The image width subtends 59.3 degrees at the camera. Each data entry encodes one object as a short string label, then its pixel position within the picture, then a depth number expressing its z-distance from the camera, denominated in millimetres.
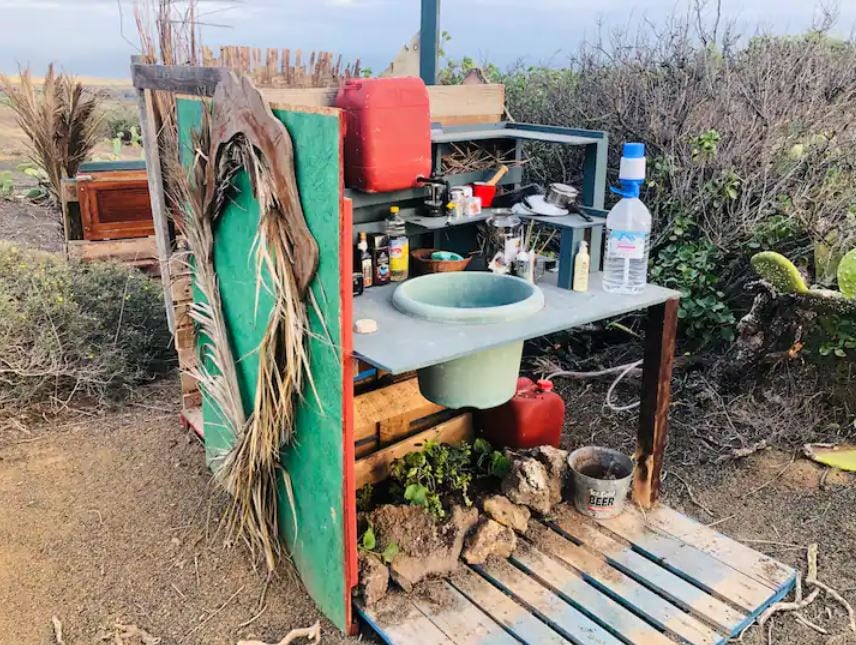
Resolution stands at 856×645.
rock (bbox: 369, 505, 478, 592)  2684
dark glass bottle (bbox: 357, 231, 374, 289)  2838
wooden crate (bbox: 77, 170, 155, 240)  4762
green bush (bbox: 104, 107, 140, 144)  10897
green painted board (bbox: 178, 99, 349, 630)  2143
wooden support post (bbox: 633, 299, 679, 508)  3020
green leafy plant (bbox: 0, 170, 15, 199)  8664
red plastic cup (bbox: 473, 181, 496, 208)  3287
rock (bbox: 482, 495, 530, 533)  2996
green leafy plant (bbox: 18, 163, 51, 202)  8272
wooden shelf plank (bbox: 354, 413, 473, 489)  3094
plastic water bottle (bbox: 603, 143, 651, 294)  2844
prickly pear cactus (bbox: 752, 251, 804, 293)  3611
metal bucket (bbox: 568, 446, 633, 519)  3061
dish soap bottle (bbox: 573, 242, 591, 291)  2930
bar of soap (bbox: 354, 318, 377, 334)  2418
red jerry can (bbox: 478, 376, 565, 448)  3436
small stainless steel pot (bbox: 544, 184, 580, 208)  3092
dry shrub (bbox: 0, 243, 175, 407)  4062
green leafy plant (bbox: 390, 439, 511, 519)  2902
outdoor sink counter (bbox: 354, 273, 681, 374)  2262
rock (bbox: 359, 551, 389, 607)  2568
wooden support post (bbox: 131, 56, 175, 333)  3408
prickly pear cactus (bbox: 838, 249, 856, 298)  3467
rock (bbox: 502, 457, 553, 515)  3066
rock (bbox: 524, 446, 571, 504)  3184
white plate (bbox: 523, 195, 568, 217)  3080
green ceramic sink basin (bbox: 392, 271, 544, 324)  2662
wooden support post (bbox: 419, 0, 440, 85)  3625
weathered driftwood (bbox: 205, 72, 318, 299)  2223
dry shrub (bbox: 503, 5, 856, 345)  4262
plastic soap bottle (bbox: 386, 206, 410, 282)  2945
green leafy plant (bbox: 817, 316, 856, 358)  3555
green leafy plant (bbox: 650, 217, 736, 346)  4207
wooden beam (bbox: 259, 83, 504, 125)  3285
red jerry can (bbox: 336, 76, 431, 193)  2672
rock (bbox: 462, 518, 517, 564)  2824
